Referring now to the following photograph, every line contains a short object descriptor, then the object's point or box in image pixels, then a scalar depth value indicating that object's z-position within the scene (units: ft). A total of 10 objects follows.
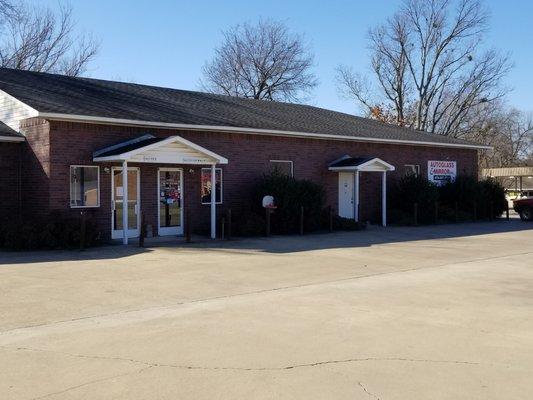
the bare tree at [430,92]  167.73
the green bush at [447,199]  84.12
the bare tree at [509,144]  247.83
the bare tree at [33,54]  125.66
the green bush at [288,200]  66.95
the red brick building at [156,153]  56.24
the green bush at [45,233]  50.24
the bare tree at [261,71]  174.70
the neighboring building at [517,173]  141.69
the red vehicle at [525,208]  94.07
